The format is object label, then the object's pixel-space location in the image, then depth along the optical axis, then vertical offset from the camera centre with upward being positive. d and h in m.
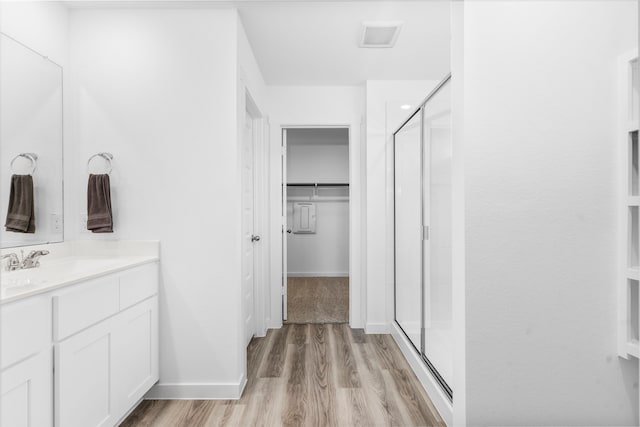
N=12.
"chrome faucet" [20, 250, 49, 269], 1.79 -0.22
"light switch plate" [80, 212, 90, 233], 2.31 -0.05
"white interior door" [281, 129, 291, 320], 3.86 -0.25
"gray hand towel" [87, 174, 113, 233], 2.22 +0.06
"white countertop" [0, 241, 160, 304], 1.42 -0.26
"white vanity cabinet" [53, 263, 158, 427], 1.53 -0.63
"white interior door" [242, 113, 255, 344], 3.22 -0.08
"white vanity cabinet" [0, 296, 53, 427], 1.26 -0.53
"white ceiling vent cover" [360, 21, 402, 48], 2.56 +1.30
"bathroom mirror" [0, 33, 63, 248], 1.88 +0.44
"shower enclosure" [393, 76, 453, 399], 2.24 -0.12
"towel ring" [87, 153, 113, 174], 2.27 +0.35
